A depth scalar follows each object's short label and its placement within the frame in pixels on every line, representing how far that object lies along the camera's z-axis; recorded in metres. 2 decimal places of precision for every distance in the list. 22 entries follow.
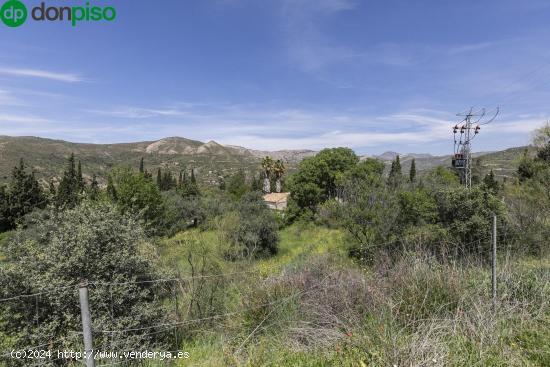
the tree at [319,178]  41.69
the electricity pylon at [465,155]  22.06
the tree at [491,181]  42.09
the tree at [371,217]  19.55
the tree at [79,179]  40.96
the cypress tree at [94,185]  34.36
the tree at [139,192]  30.27
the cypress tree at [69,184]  38.41
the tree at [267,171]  63.62
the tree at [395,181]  25.95
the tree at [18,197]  38.59
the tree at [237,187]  56.23
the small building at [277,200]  56.67
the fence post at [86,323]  2.49
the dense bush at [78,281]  5.10
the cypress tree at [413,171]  54.75
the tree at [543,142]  30.39
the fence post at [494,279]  3.95
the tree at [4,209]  38.38
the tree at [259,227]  26.03
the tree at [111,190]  33.65
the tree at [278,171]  64.54
